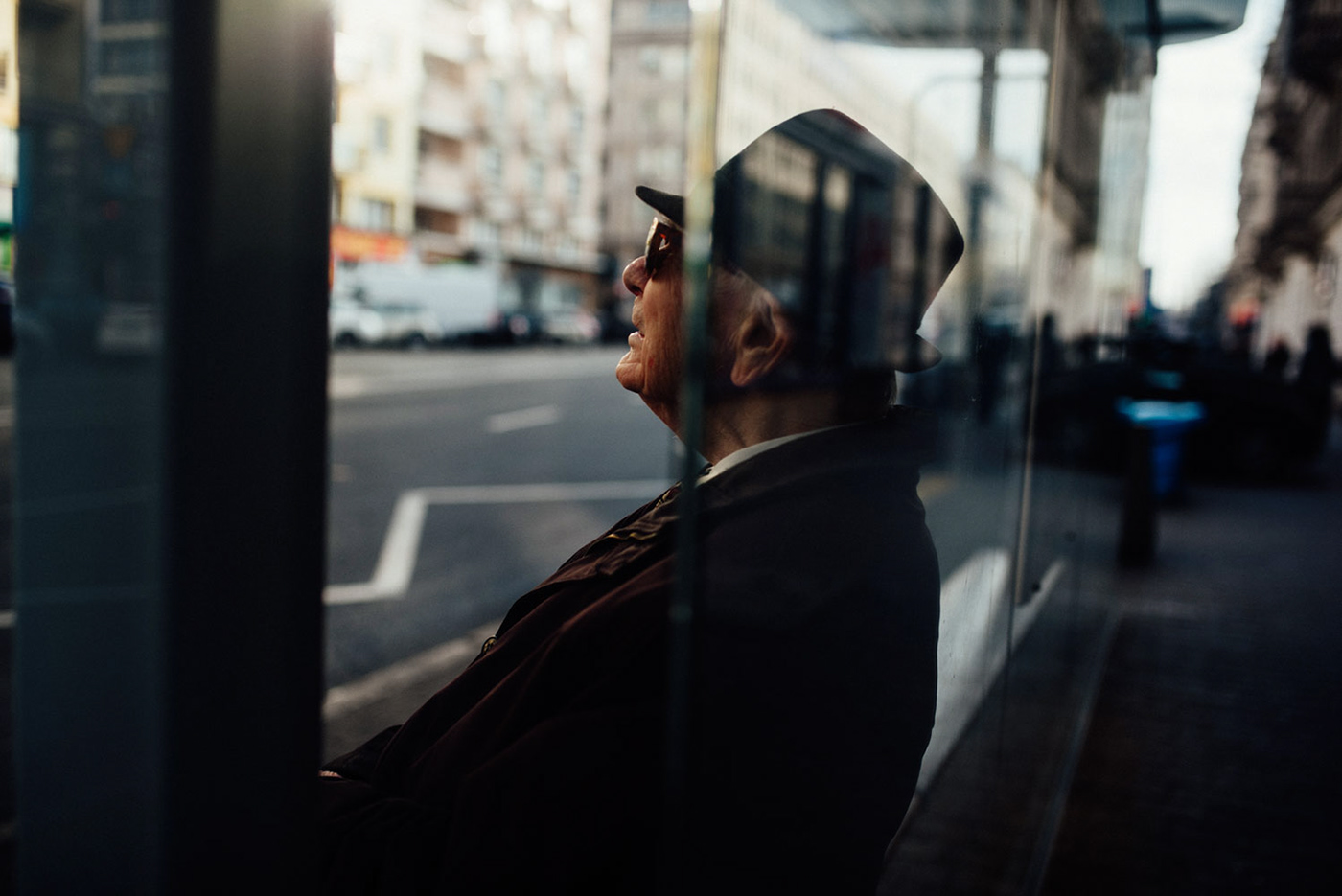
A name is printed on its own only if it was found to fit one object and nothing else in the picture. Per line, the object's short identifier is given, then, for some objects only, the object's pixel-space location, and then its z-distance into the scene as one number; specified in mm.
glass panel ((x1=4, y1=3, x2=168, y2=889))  910
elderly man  1157
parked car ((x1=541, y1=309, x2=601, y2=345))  45469
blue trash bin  9461
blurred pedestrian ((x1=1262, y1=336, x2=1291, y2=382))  19469
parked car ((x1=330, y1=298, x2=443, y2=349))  34438
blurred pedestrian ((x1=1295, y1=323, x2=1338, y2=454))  13031
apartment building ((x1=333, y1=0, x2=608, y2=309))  43906
